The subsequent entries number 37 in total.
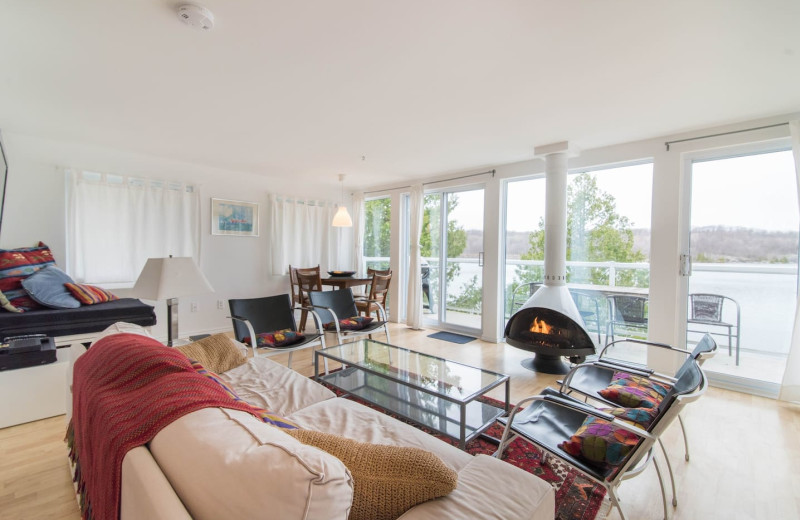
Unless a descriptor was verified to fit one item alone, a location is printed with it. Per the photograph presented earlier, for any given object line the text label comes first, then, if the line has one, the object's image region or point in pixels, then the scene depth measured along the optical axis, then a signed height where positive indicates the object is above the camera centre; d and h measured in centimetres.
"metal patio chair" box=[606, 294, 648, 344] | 355 -58
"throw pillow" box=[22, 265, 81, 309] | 293 -34
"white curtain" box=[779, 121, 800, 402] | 270 -83
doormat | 455 -110
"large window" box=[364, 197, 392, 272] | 595 +37
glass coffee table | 199 -83
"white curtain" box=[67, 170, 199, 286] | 370 +30
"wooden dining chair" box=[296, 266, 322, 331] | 463 -37
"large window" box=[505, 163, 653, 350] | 355 +18
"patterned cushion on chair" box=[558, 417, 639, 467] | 138 -75
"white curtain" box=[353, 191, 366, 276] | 605 +40
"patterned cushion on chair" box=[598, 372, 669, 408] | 189 -76
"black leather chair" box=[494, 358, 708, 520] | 133 -80
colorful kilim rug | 164 -118
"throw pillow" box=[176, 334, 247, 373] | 209 -63
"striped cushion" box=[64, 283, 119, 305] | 319 -41
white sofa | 62 -45
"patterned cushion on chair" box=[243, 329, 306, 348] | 288 -73
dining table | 487 -39
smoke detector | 157 +108
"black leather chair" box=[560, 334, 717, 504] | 196 -78
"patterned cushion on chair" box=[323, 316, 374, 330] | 351 -73
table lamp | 227 -20
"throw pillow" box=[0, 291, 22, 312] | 280 -45
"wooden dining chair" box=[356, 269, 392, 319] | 459 -53
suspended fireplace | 322 -53
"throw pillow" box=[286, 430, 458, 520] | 85 -56
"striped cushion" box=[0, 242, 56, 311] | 295 -18
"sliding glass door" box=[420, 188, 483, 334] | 486 -7
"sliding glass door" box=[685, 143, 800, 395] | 291 -3
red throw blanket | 86 -42
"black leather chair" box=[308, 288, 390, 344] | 357 -61
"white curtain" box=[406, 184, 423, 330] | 519 -15
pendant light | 513 +50
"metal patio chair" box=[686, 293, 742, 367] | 314 -49
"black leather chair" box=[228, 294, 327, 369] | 289 -60
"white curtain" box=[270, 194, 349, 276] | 527 +27
